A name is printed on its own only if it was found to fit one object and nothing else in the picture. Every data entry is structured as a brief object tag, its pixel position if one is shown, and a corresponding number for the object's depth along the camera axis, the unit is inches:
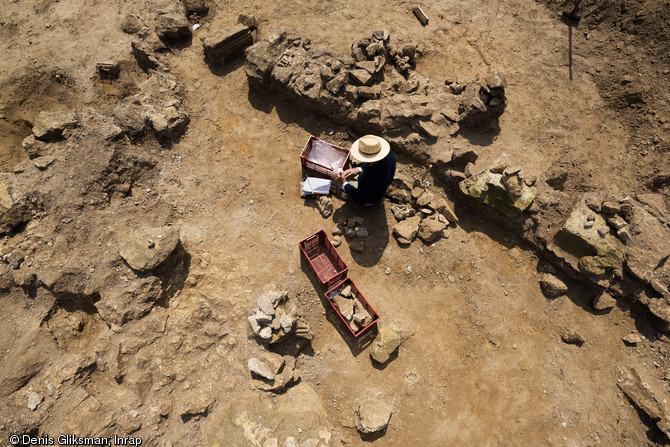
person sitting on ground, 240.8
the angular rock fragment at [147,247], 241.6
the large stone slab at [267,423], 207.3
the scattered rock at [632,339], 258.2
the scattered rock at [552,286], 268.8
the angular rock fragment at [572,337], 257.6
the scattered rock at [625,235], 262.7
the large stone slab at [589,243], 260.5
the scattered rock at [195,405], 213.2
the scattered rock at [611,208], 267.1
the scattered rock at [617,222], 264.1
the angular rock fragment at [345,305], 256.1
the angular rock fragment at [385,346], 246.6
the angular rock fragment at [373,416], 228.1
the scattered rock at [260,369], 224.7
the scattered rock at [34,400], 213.9
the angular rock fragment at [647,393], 230.5
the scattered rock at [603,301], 266.7
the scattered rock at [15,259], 251.8
